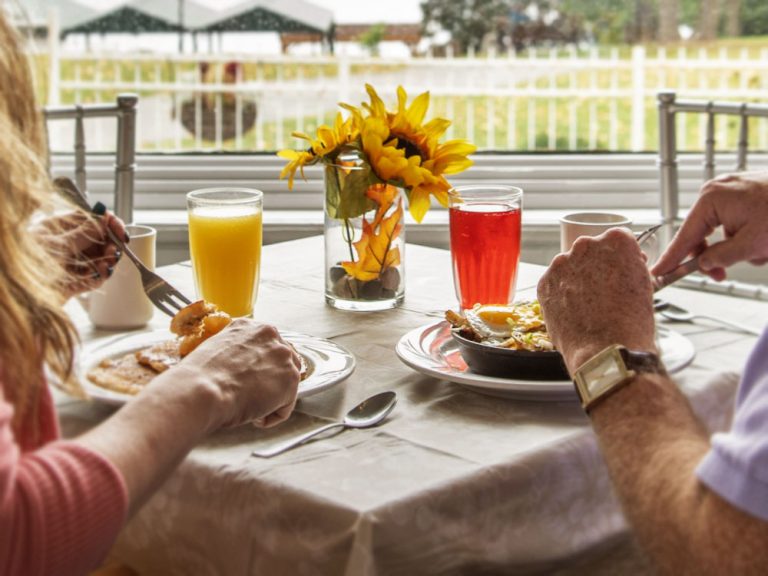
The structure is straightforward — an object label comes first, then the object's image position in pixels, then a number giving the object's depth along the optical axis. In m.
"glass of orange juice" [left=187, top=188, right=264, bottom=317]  1.39
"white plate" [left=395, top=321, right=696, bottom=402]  1.03
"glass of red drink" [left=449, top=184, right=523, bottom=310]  1.39
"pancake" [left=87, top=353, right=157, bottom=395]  1.03
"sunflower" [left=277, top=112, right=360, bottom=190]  1.35
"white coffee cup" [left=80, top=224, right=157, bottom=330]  1.33
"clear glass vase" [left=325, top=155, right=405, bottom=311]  1.36
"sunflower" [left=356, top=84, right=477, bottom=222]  1.32
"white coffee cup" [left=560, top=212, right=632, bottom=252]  1.34
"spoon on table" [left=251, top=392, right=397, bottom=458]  0.92
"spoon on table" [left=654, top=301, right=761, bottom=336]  1.33
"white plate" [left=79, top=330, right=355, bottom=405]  1.03
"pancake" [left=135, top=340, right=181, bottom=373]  1.08
